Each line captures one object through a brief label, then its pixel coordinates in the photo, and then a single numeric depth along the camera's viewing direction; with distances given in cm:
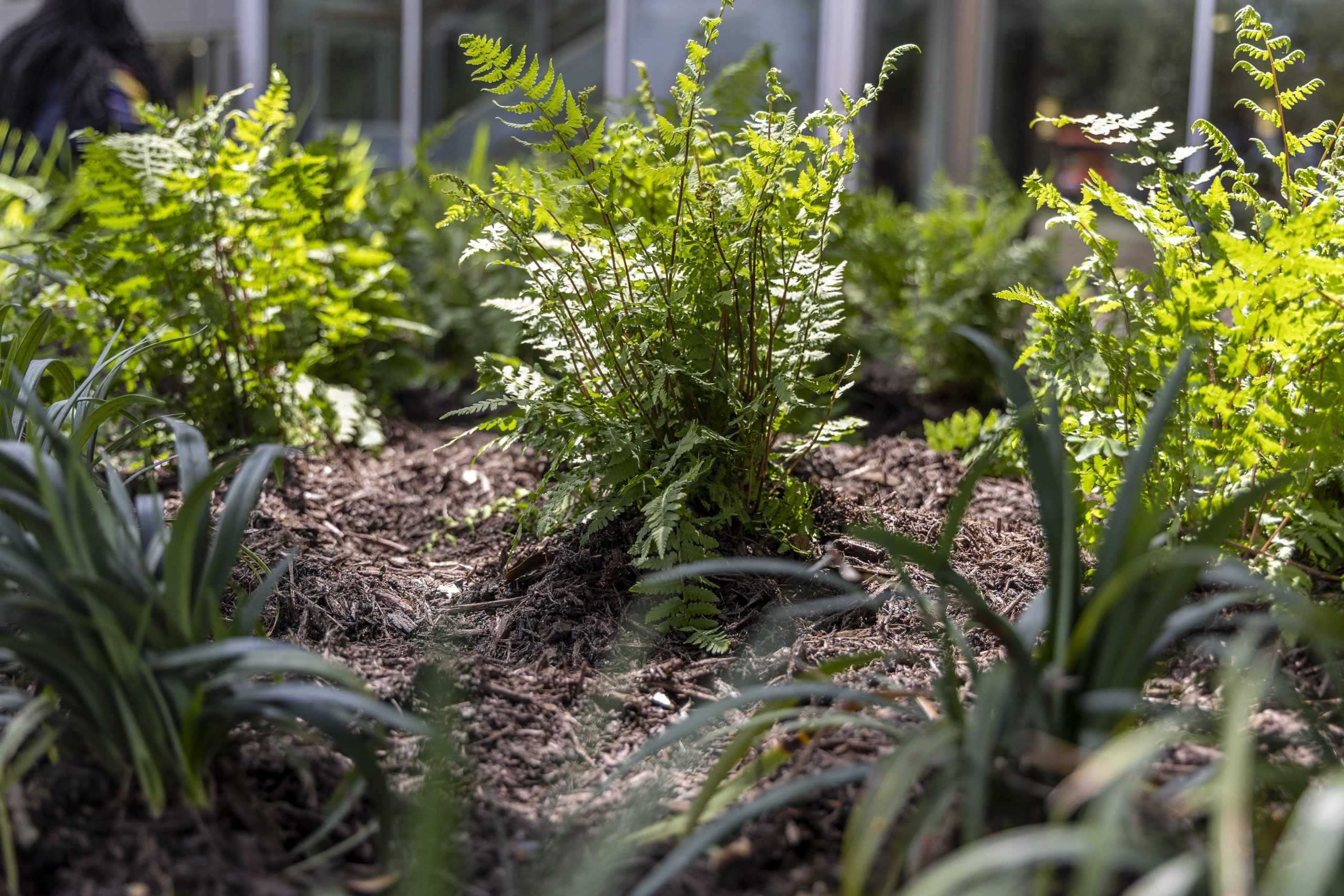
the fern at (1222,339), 194
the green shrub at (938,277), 417
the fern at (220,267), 317
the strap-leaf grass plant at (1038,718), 119
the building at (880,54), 601
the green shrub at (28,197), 388
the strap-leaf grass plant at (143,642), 143
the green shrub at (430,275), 408
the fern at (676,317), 227
